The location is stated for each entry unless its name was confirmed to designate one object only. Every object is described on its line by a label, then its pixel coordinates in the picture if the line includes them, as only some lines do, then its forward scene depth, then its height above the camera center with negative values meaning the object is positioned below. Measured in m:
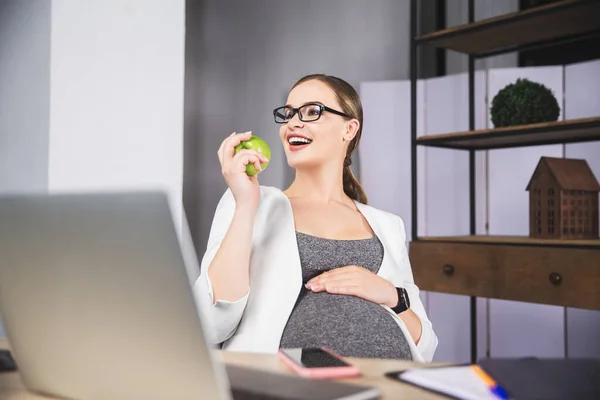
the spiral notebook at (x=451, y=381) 0.60 -0.19
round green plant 2.16 +0.35
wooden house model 2.06 +0.01
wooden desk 0.61 -0.20
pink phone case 0.65 -0.18
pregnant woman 1.19 -0.12
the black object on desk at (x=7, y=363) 0.72 -0.19
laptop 0.44 -0.08
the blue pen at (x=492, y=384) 0.60 -0.19
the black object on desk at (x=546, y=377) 0.60 -0.18
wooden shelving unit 1.94 -0.13
